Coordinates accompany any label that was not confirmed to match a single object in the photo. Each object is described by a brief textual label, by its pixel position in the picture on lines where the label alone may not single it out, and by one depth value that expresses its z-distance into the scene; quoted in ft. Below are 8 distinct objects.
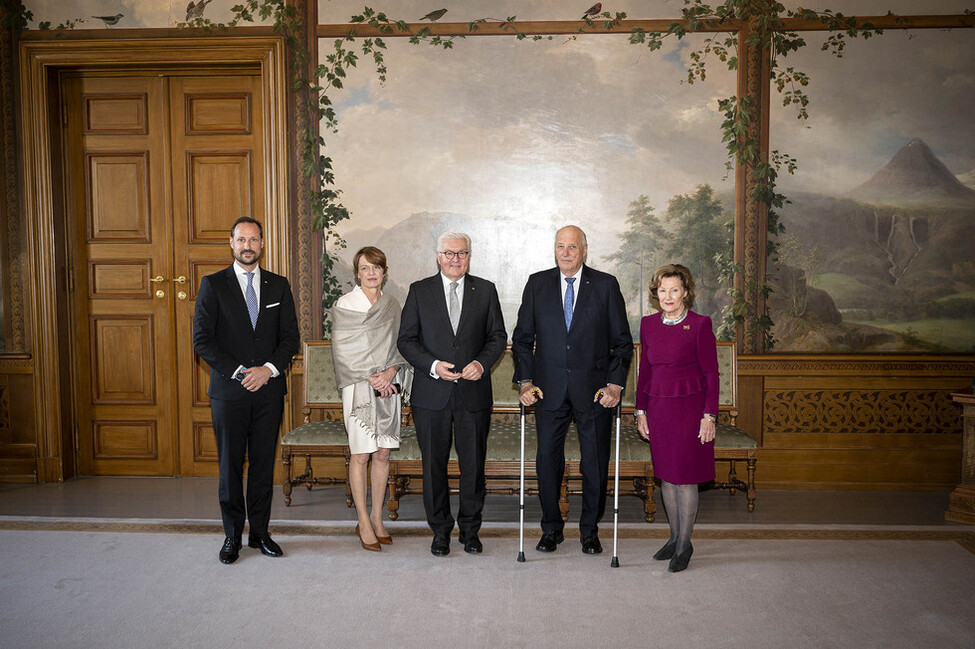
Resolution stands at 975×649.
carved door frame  16.49
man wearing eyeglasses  11.82
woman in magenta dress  11.24
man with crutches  11.94
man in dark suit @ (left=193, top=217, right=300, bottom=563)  11.44
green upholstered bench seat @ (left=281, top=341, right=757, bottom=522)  14.15
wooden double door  17.31
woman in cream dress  12.04
